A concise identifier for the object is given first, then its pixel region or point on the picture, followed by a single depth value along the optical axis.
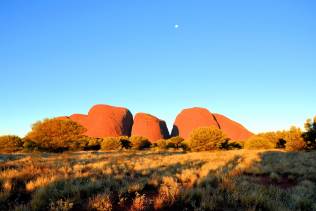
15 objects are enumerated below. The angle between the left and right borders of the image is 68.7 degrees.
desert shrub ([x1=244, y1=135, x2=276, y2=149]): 43.22
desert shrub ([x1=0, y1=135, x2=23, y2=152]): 41.05
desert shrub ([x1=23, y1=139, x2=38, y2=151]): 32.97
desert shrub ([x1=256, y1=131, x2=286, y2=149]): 44.90
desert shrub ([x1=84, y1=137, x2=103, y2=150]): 52.67
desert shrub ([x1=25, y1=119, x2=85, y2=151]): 30.55
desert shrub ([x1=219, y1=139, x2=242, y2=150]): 41.77
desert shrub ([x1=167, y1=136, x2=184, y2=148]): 61.27
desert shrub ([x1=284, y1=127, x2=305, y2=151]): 33.62
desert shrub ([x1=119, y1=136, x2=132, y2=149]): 60.73
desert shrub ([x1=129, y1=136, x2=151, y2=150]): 59.59
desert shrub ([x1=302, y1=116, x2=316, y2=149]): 32.97
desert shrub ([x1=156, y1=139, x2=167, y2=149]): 57.74
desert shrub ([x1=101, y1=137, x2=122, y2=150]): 50.16
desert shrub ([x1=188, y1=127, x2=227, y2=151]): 38.84
